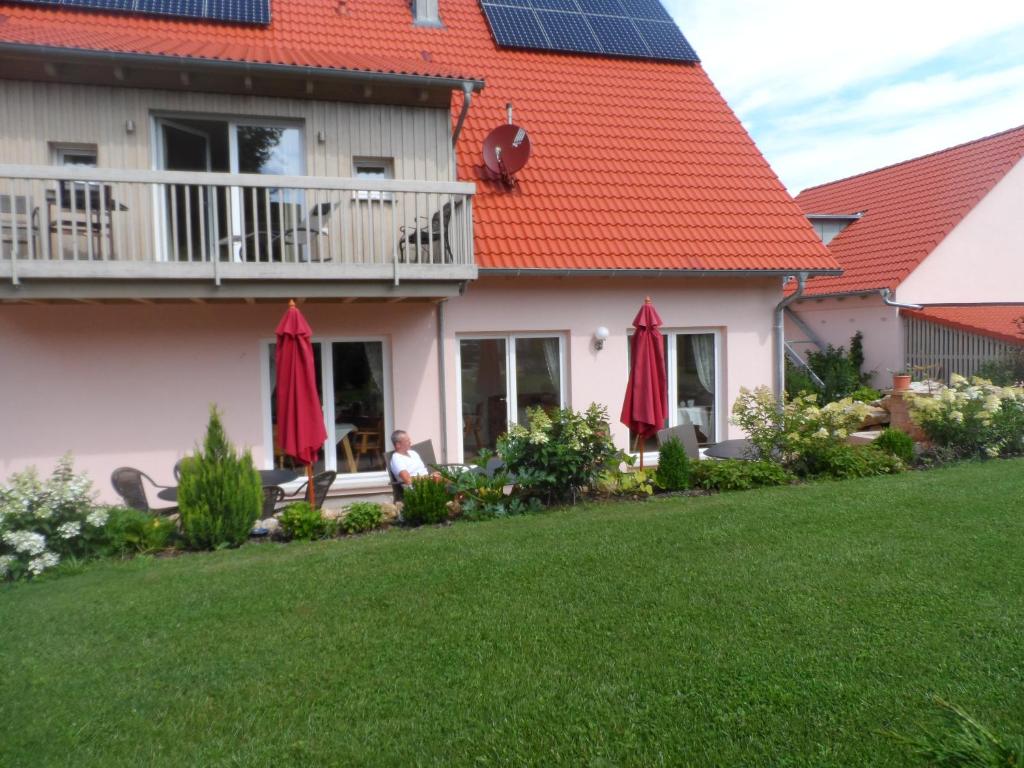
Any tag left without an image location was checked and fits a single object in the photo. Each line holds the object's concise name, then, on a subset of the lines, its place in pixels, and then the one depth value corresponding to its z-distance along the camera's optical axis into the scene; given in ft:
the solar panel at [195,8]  38.63
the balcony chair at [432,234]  32.30
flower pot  45.68
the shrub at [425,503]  28.07
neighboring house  54.70
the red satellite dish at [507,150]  38.22
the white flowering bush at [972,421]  37.63
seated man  30.14
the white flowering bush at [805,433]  33.88
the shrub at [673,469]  32.01
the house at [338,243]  30.32
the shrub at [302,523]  26.73
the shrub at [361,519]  27.63
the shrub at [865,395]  50.59
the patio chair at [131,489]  28.25
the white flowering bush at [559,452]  29.37
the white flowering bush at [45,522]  23.04
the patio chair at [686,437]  37.06
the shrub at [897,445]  36.73
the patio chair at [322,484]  29.22
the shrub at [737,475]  32.24
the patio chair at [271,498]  28.37
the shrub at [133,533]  24.98
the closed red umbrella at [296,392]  26.76
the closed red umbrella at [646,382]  31.48
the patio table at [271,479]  29.86
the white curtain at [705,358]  40.57
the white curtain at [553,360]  38.29
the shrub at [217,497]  25.59
